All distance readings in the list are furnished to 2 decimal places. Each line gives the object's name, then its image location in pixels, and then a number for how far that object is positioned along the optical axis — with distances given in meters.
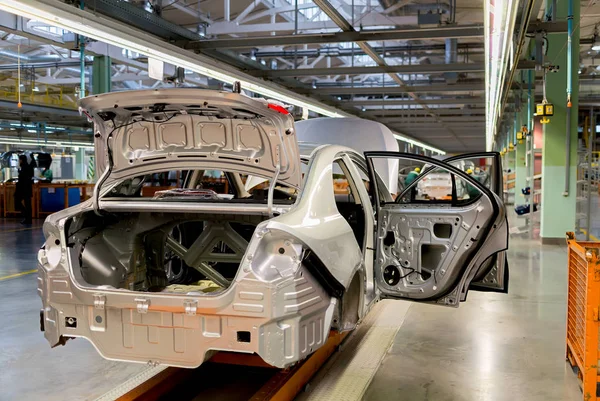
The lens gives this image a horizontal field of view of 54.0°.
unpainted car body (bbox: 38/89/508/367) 2.80
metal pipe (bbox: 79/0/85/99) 9.24
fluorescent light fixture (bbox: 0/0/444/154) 5.32
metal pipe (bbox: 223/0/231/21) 9.27
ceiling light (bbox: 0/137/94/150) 24.33
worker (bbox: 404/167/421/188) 13.19
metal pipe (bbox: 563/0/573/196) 10.52
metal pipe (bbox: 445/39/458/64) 11.16
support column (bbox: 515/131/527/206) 19.48
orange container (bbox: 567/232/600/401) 3.46
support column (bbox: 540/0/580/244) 10.73
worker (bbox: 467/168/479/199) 11.13
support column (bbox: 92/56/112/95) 11.53
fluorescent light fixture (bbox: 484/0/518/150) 4.47
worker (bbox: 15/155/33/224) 14.49
